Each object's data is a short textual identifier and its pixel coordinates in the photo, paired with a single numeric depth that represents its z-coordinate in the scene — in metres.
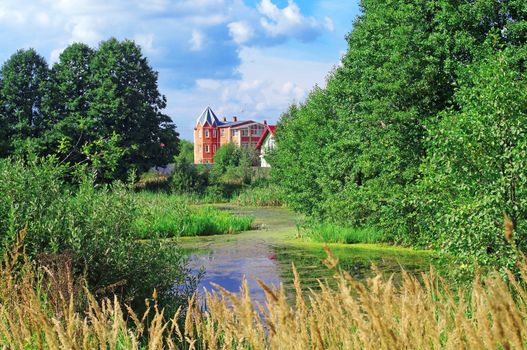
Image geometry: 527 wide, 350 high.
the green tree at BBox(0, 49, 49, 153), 49.47
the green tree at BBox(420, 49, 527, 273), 11.16
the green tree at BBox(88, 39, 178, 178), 51.06
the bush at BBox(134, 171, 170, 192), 50.22
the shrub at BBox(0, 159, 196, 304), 10.06
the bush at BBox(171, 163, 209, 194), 49.25
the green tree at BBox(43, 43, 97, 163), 49.09
